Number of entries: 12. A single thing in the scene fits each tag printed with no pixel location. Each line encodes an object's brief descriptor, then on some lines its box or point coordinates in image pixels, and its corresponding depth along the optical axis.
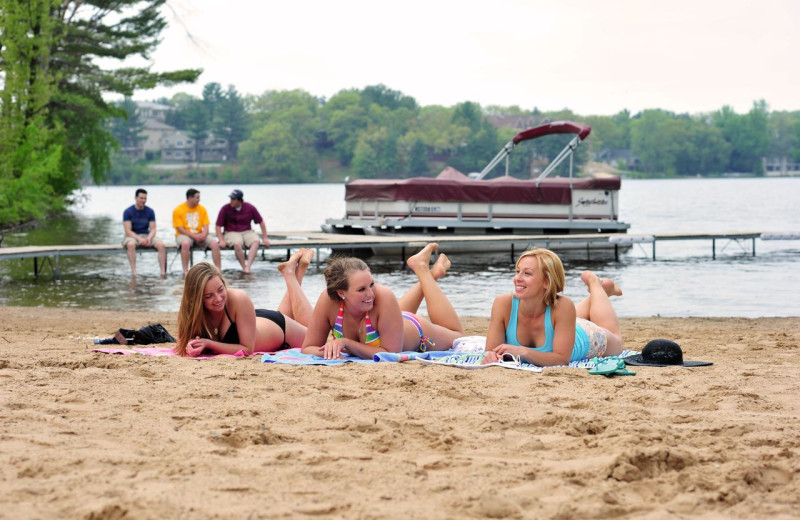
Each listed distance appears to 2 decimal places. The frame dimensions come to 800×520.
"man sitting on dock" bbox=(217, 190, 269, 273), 35.53
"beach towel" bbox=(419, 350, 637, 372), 11.99
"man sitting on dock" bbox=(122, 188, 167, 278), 34.25
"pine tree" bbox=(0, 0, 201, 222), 57.37
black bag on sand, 14.94
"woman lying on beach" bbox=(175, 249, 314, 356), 12.43
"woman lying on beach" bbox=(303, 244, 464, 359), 12.23
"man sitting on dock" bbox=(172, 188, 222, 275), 34.37
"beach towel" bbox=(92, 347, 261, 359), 13.21
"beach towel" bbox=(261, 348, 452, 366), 12.52
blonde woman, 11.75
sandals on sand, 11.71
